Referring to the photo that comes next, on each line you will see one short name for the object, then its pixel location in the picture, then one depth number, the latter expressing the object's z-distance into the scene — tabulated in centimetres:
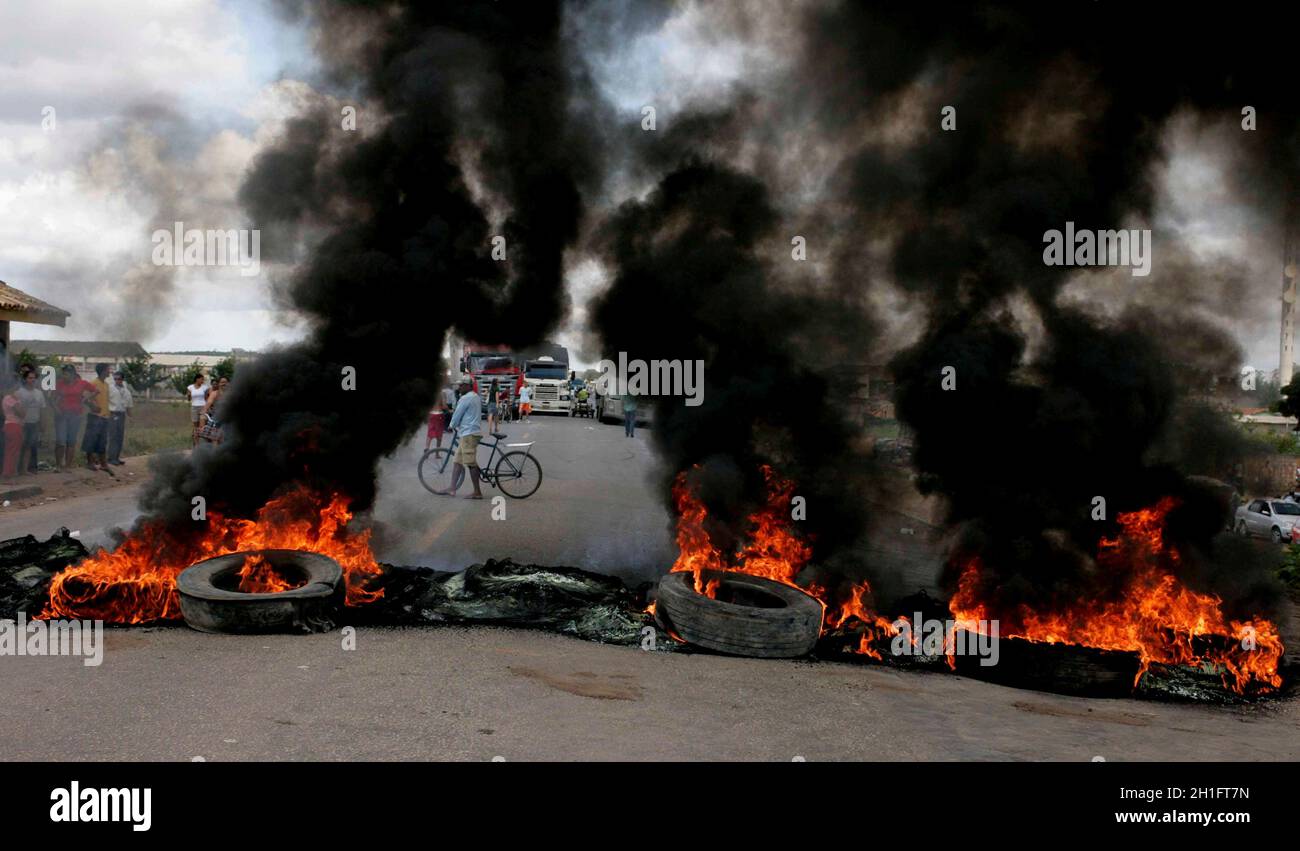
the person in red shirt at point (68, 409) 1630
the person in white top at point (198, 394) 1620
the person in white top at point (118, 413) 1658
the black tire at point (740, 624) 728
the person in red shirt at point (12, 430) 1491
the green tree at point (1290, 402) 2033
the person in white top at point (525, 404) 3985
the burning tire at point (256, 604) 697
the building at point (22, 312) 1888
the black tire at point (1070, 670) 706
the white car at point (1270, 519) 1797
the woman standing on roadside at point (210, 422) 1373
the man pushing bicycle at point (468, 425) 1392
